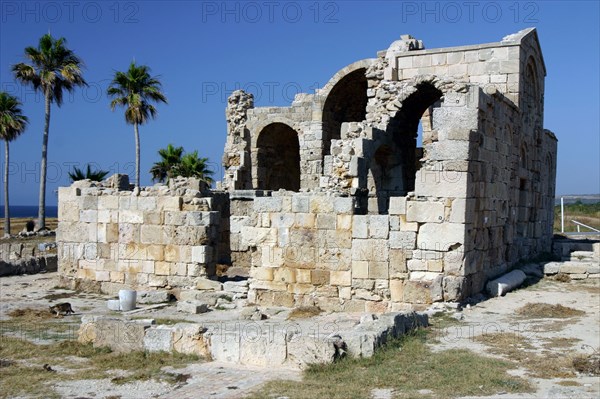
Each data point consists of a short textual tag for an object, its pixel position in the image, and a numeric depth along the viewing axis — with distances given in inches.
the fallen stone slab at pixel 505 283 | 475.5
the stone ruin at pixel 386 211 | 447.8
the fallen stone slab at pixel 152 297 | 515.2
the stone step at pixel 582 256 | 605.3
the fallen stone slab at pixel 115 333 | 326.3
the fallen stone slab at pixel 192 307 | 469.4
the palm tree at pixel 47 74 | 1171.9
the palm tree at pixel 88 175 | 989.8
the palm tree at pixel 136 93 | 1245.7
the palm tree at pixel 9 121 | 1217.4
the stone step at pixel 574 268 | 543.8
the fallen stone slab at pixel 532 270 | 562.3
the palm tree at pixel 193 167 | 1247.0
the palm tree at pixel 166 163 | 1286.9
